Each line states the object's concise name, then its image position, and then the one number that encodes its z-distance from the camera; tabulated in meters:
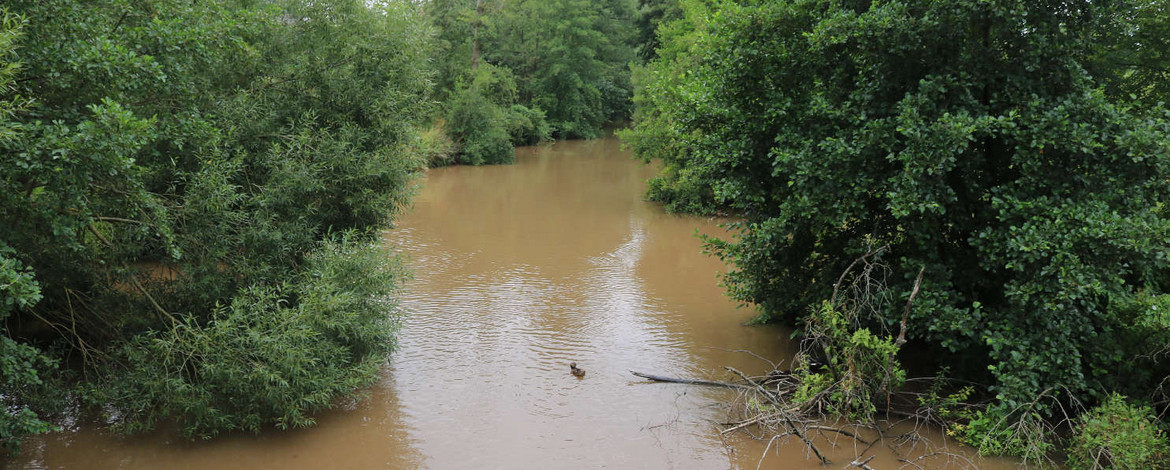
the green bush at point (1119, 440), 7.22
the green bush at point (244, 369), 8.52
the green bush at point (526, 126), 39.25
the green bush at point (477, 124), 35.28
